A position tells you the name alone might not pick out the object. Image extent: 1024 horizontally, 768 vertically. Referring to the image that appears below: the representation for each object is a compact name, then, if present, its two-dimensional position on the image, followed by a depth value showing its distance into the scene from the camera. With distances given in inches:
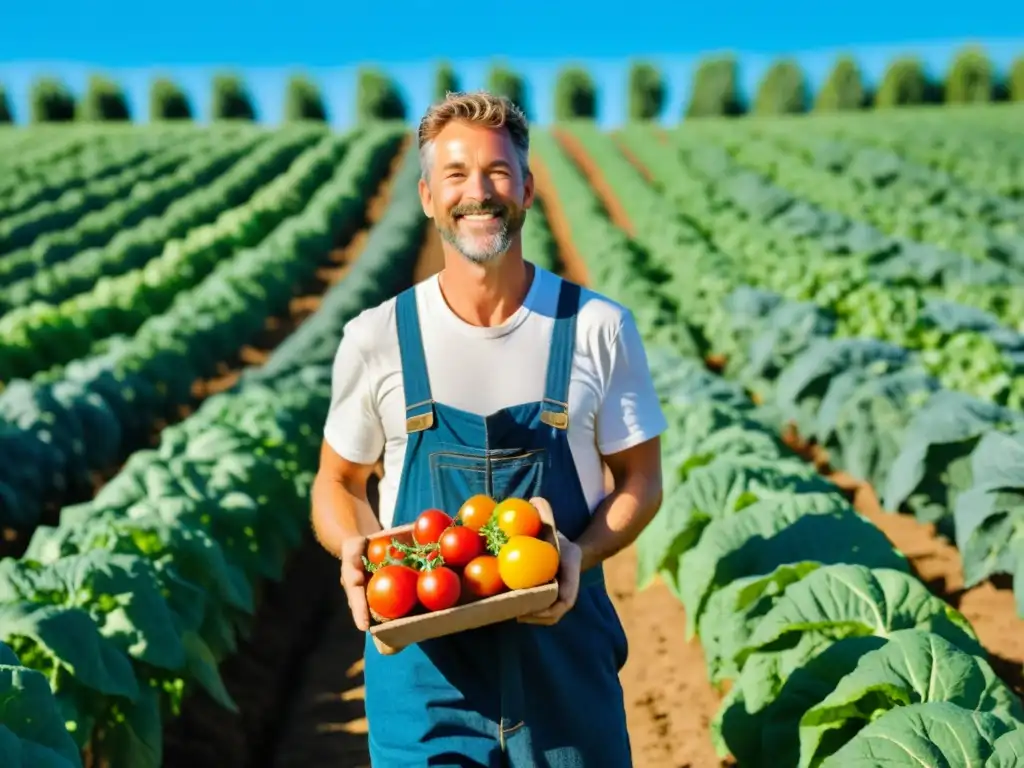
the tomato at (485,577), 88.2
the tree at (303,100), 2513.5
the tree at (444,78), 2541.8
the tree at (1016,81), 2343.8
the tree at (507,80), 2454.5
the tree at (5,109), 2605.8
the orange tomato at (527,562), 85.4
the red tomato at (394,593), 85.7
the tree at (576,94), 2532.0
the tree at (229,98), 2571.4
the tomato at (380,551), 91.7
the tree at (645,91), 2513.5
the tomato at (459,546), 89.4
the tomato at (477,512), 92.4
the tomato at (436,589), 86.0
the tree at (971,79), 2370.8
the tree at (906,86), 2388.0
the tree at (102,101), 2511.1
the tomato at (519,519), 88.1
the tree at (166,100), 2541.8
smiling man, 96.3
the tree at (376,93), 2454.5
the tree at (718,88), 2407.7
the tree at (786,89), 2370.8
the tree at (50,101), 2532.0
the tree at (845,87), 2389.3
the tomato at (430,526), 91.4
